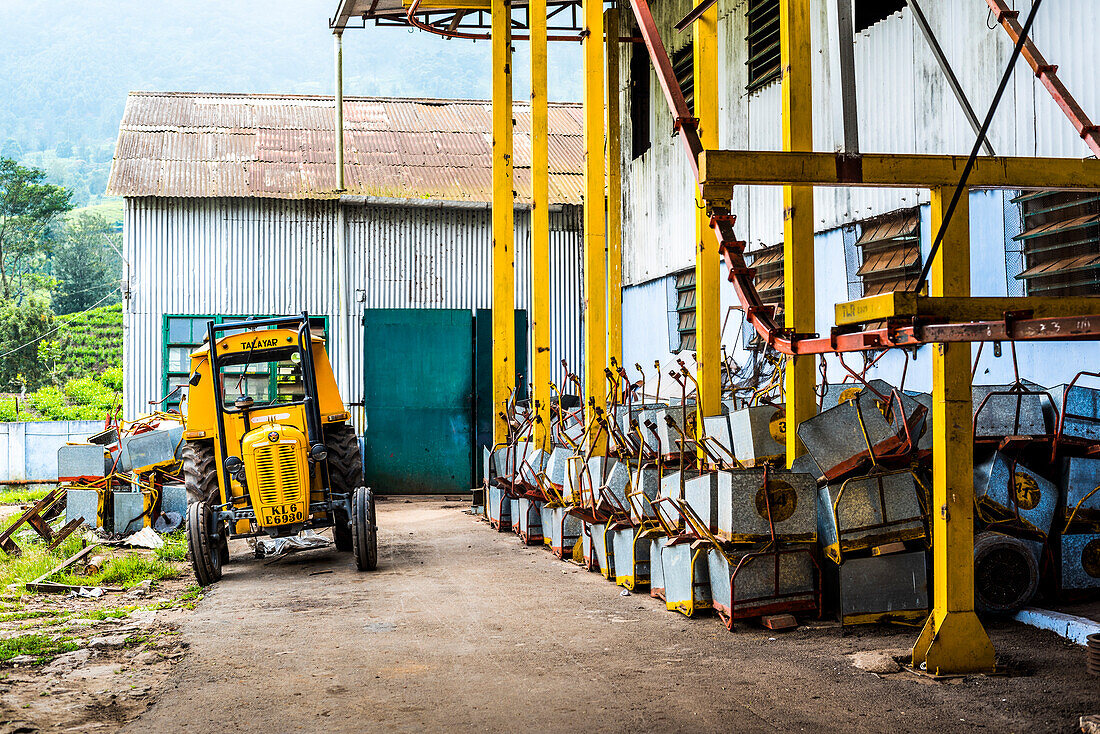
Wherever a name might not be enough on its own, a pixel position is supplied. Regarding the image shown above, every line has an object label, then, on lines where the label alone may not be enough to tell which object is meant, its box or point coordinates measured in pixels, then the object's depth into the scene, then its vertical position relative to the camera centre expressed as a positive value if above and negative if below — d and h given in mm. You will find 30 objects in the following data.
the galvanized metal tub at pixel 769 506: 7172 -891
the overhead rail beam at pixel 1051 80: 6828 +2148
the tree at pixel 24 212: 65312 +11994
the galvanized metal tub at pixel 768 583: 7148 -1434
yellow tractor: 9969 -676
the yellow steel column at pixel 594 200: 11609 +2153
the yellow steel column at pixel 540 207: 13469 +2410
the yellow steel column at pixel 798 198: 7613 +1379
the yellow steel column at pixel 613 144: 16828 +4134
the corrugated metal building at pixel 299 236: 20484 +3190
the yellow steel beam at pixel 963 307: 5375 +385
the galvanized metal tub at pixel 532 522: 12602 -1714
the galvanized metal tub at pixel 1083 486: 7105 -772
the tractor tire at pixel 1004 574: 6836 -1336
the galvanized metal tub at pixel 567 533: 11172 -1649
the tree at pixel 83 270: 73688 +9280
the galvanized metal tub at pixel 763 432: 7922 -401
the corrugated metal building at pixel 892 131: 8492 +2622
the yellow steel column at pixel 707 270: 8914 +1005
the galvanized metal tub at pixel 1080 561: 7070 -1298
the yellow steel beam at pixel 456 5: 16098 +6116
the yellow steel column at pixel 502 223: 15562 +2518
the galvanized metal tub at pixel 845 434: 7160 -389
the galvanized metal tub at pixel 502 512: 14102 -1765
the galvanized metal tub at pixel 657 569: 8344 -1551
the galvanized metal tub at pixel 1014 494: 6969 -811
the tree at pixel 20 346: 46031 +2095
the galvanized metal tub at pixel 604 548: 9602 -1596
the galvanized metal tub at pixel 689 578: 7590 -1492
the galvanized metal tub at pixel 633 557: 8938 -1553
